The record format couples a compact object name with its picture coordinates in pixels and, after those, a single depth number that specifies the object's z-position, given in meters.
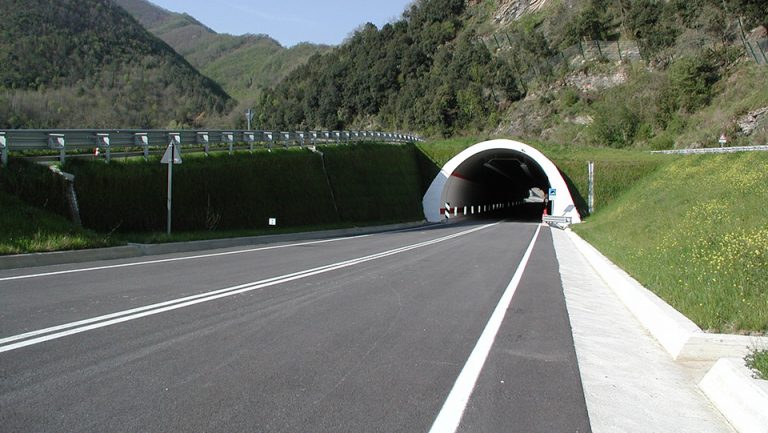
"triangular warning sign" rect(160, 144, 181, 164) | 19.02
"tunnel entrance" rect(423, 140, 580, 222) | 45.00
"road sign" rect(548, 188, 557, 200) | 44.57
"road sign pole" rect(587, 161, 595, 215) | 45.28
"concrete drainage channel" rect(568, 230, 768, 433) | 4.53
